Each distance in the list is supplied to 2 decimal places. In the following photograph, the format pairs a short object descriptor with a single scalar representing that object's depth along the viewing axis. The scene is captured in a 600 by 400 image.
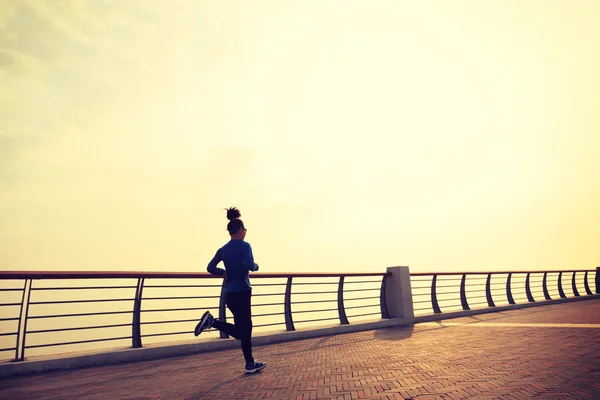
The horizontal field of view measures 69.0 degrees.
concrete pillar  12.52
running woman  5.94
